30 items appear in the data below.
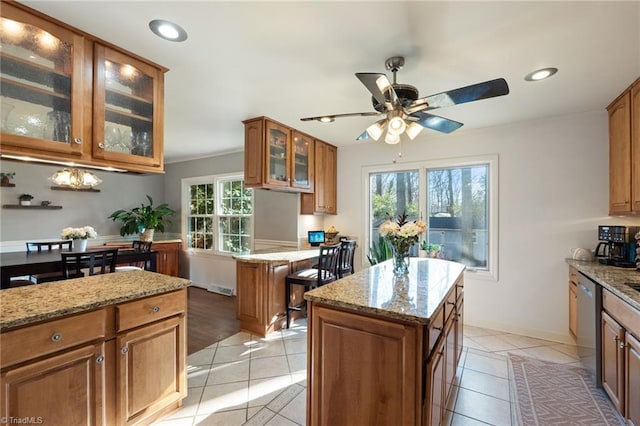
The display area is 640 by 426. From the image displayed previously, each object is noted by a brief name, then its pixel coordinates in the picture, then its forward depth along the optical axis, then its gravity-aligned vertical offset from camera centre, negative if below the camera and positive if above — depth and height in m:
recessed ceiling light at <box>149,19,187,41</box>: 1.60 +1.08
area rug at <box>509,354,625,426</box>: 1.94 -1.41
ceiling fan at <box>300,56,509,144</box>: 1.65 +0.73
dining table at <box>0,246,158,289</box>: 2.58 -0.49
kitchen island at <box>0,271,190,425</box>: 1.26 -0.72
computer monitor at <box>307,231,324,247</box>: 4.30 -0.38
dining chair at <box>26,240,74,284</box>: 3.03 -0.48
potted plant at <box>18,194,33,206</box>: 4.13 +0.20
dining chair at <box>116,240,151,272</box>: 3.50 -0.64
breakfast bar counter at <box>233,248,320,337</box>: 3.21 -0.90
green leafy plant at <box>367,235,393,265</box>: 3.89 -0.54
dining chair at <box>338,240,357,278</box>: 3.47 -0.57
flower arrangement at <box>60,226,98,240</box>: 3.26 -0.24
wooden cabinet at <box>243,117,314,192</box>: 3.19 +0.70
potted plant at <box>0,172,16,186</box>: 3.95 +0.50
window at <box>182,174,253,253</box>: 4.96 -0.02
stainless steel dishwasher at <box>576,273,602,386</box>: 2.17 -0.90
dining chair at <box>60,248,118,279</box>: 2.56 -0.45
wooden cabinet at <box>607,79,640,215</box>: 2.32 +0.54
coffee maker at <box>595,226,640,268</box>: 2.50 -0.28
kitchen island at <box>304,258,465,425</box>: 1.31 -0.71
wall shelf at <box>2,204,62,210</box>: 4.01 +0.09
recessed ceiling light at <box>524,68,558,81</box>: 2.08 +1.06
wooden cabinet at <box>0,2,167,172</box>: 1.47 +0.70
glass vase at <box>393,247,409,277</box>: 2.17 -0.39
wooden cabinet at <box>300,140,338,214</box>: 4.12 +0.44
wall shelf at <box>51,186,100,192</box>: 4.50 +0.40
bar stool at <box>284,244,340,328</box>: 3.26 -0.74
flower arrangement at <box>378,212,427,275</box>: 2.03 -0.16
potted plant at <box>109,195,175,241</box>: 5.22 -0.13
